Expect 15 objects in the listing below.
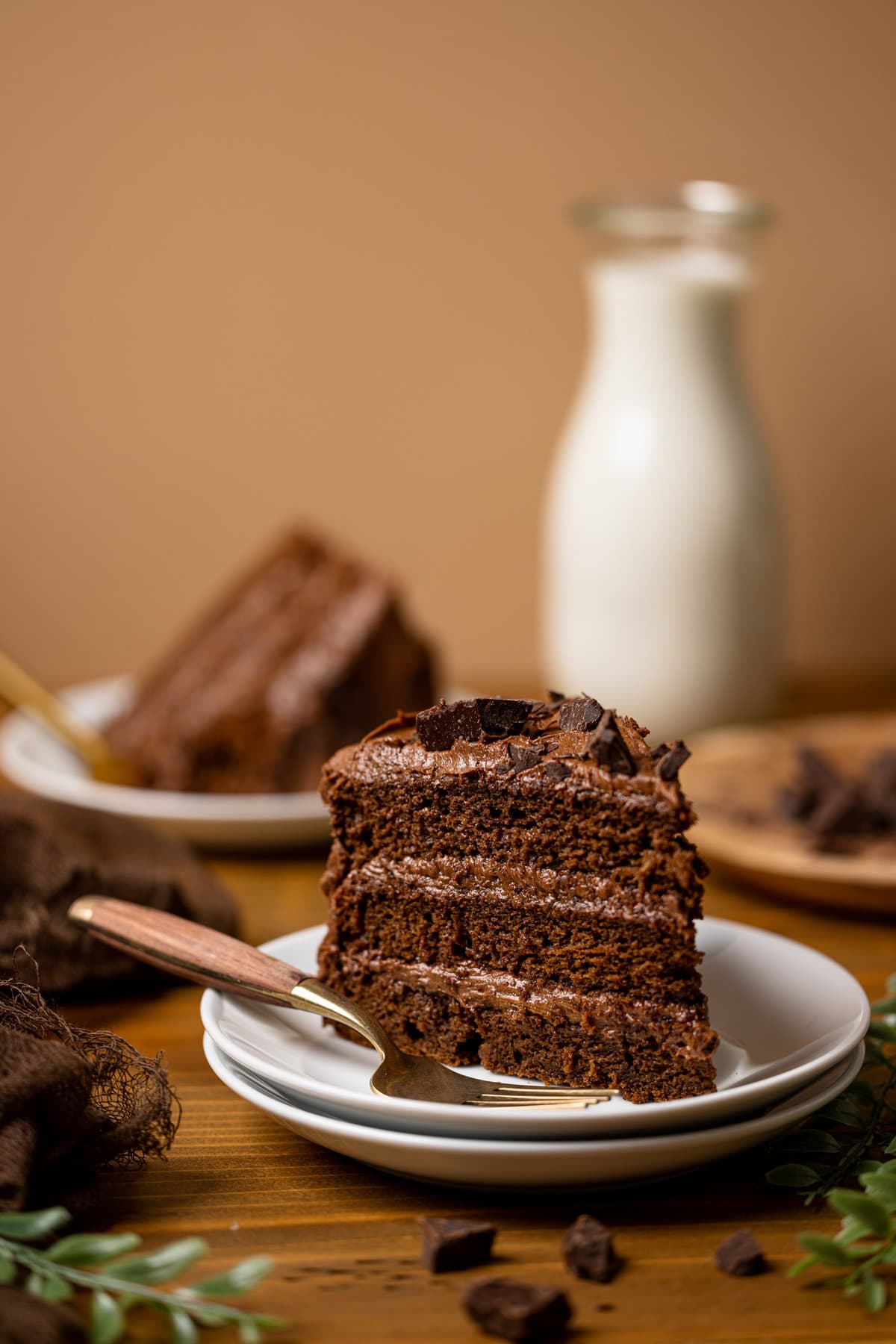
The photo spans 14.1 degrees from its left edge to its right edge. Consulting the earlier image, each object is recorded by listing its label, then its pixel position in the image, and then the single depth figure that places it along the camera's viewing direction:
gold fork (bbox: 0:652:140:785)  1.25
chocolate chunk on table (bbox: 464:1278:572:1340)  0.75
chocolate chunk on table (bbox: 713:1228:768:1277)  0.83
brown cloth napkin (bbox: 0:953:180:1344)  0.87
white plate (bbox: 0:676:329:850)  1.19
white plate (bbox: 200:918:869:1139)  0.85
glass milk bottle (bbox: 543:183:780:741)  1.28
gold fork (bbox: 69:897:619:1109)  0.98
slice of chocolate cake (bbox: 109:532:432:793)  1.22
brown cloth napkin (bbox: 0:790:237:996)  1.08
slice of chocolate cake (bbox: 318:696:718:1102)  1.01
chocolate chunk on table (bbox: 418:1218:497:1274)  0.82
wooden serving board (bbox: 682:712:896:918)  1.14
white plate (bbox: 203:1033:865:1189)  0.83
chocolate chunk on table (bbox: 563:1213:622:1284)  0.81
